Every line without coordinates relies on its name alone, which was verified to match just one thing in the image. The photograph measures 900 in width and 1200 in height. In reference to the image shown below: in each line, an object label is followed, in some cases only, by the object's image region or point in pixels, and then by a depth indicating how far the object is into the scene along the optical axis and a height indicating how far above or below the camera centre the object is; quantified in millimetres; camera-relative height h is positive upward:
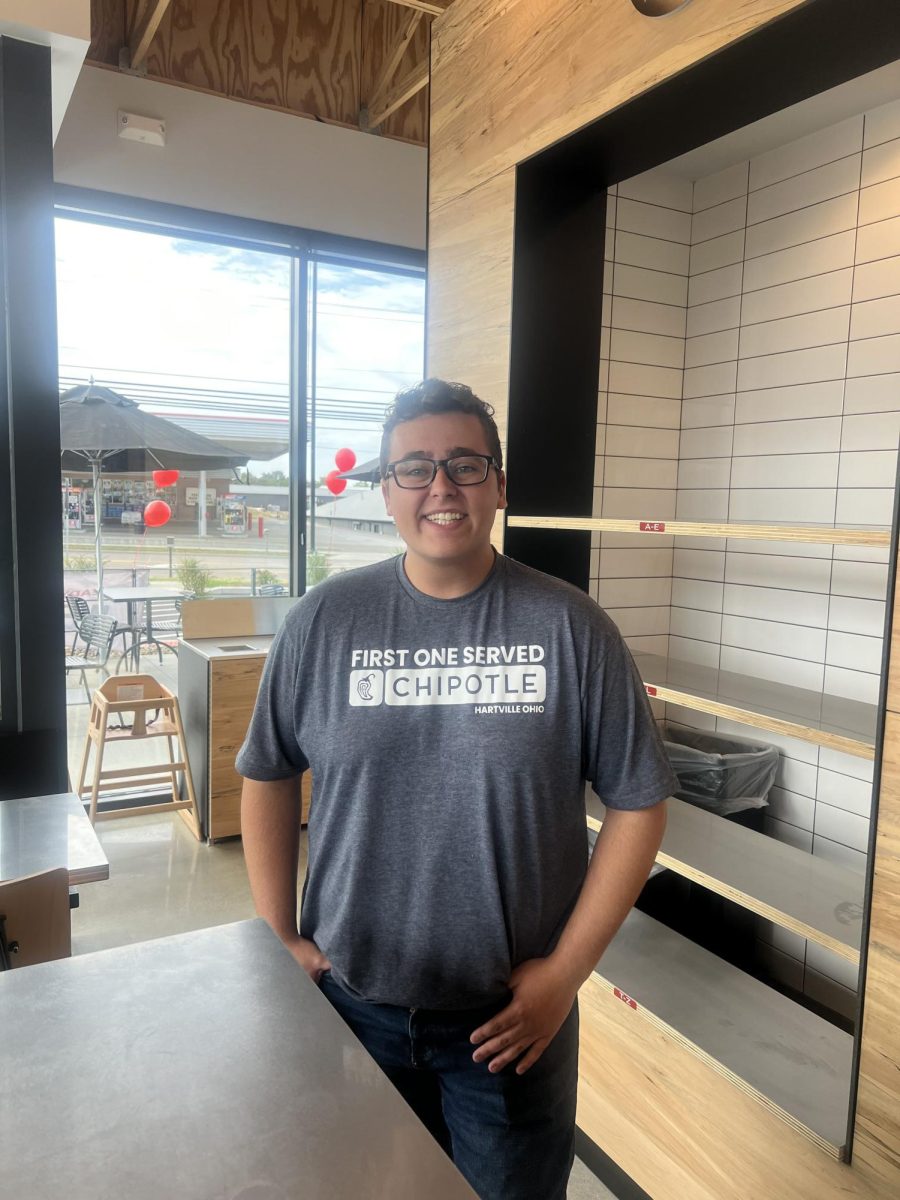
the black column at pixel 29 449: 2668 +145
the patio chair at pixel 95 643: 4496 -767
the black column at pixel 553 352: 2205 +419
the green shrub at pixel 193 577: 4629 -423
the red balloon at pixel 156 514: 4465 -84
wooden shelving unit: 1684 -864
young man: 1256 -422
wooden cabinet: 4055 -1075
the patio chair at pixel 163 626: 4621 -688
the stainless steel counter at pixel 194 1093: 585 -455
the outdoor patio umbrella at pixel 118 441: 4137 +275
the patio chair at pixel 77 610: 4441 -592
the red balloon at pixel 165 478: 4449 +102
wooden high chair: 4035 -1128
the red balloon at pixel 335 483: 4840 +110
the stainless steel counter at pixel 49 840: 2008 -866
